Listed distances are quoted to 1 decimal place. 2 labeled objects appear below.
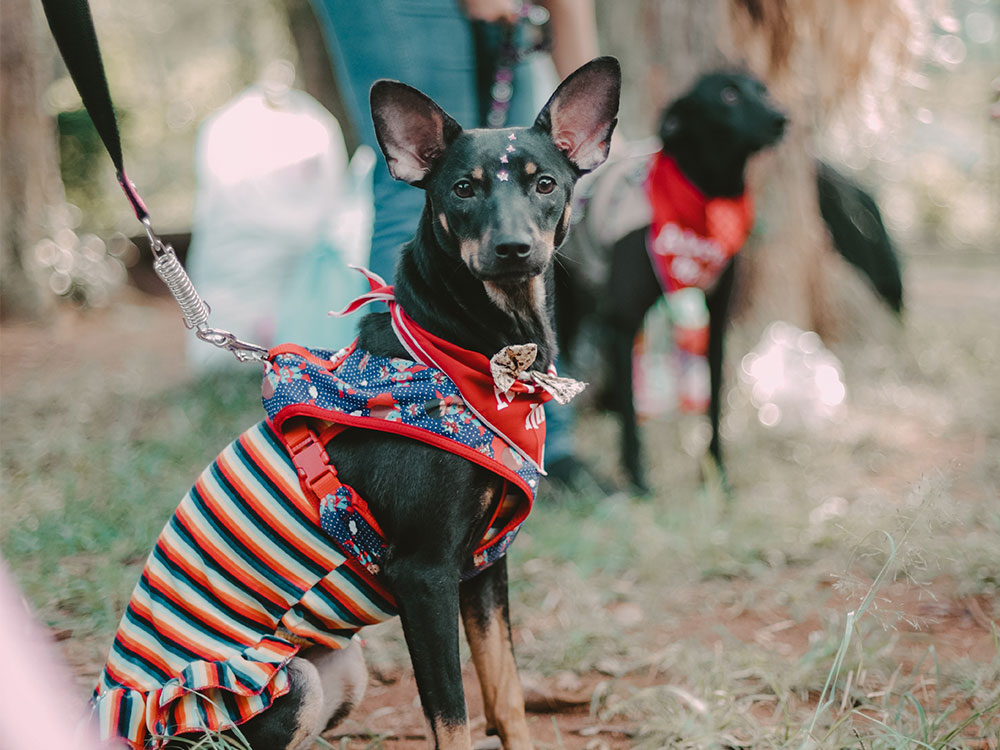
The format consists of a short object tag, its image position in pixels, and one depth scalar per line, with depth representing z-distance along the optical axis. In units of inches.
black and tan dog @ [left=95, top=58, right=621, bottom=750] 65.7
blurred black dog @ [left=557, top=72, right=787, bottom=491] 141.1
